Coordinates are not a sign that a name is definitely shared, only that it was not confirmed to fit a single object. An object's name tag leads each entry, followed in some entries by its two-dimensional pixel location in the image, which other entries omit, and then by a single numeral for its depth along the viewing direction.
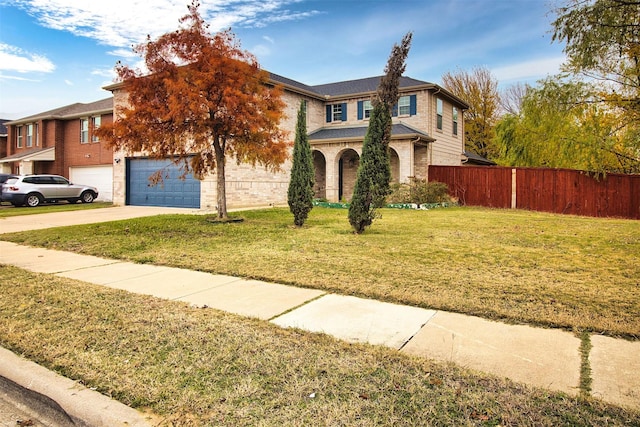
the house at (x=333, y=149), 20.66
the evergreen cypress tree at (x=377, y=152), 10.11
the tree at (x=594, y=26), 5.53
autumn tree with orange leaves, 11.88
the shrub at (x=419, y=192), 20.00
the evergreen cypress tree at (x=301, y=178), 12.03
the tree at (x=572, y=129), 15.66
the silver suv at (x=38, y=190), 21.34
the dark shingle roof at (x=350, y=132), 21.62
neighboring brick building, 25.78
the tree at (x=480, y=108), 38.53
